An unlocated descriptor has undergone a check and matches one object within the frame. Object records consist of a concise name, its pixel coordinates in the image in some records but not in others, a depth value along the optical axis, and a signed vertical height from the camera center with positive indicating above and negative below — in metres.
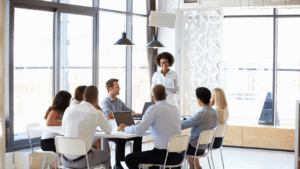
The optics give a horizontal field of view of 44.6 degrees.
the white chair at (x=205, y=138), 4.30 -0.76
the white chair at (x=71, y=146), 3.54 -0.70
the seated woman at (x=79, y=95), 4.56 -0.26
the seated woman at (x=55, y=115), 4.46 -0.51
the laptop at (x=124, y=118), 4.40 -0.54
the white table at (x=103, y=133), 3.95 -0.65
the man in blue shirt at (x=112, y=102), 5.20 -0.41
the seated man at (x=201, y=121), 4.51 -0.58
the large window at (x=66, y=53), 5.55 +0.37
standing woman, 6.50 -0.02
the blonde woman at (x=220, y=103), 5.29 -0.43
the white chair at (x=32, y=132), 4.57 -0.74
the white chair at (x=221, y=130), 4.83 -0.74
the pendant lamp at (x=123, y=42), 5.08 +0.45
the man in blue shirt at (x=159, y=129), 3.88 -0.59
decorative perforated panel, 8.04 +0.49
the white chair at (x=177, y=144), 3.69 -0.73
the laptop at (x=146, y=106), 5.09 -0.44
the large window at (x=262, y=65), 7.98 +0.21
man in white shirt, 3.68 -0.51
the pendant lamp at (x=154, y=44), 5.60 +0.46
